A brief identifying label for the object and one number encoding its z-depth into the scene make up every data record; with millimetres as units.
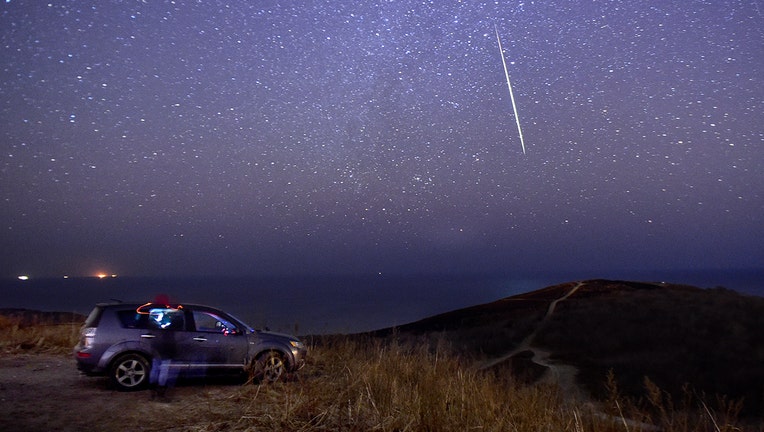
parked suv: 11164
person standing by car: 11320
